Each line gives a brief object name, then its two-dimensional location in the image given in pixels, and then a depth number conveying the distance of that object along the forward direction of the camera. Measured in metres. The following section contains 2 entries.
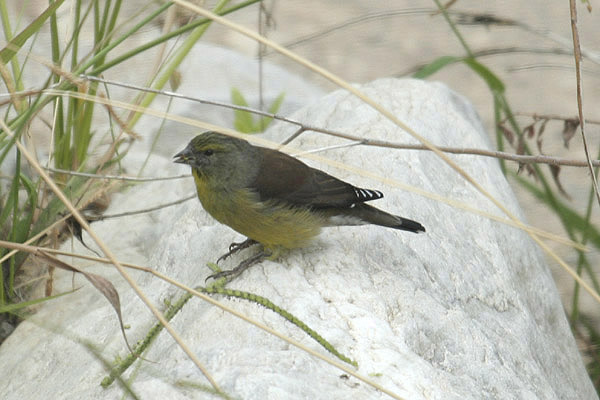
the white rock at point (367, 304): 4.48
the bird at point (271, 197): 6.14
